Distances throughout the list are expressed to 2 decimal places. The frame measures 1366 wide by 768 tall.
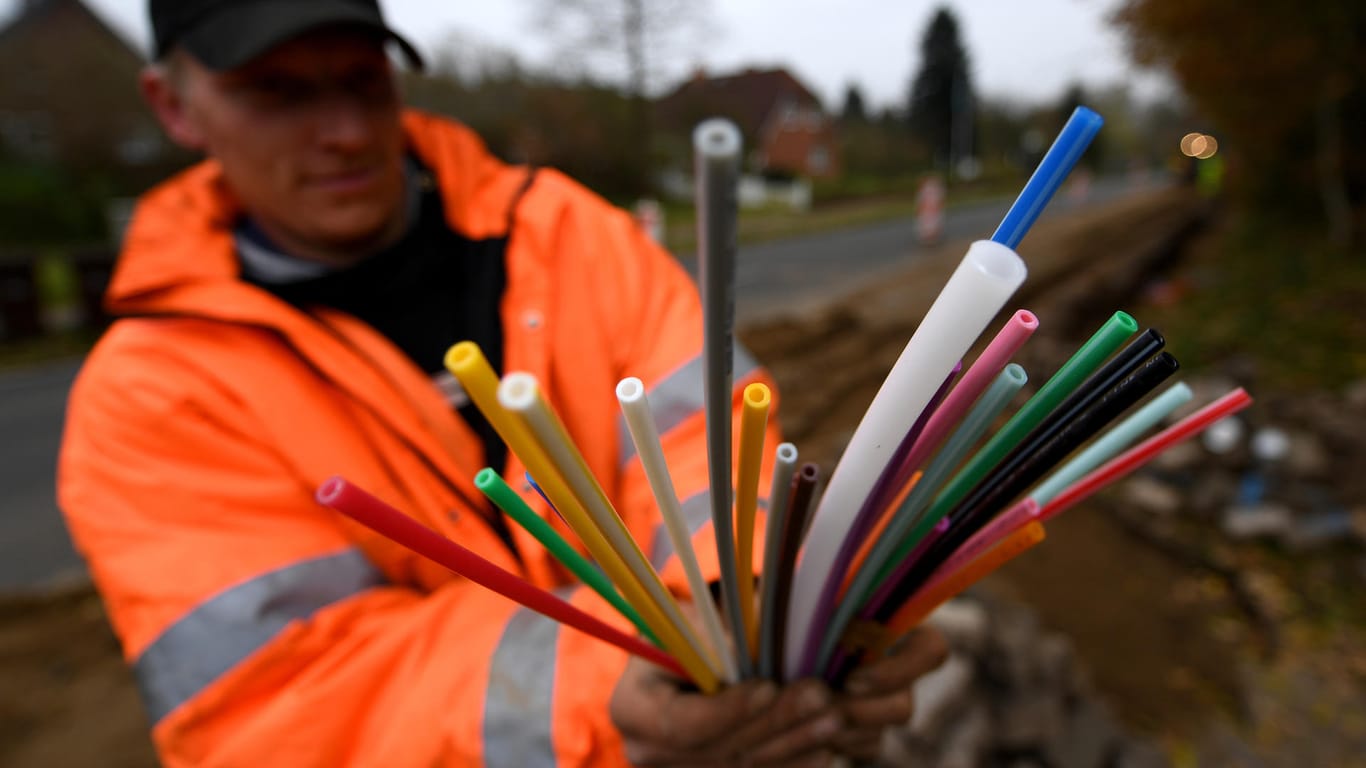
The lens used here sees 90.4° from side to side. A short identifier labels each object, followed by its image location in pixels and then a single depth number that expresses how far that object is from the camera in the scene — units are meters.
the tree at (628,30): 15.06
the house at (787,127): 24.45
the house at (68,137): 12.16
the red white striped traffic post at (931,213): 11.69
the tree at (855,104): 22.92
